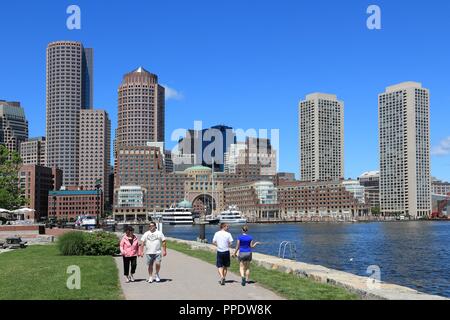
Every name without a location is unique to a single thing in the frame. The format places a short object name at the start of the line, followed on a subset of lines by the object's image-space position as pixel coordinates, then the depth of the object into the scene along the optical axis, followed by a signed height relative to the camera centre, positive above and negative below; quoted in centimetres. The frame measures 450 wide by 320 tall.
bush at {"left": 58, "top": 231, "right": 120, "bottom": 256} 3381 -296
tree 7206 +206
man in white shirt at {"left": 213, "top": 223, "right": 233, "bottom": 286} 2050 -192
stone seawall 1655 -298
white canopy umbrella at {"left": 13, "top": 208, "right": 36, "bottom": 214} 7079 -197
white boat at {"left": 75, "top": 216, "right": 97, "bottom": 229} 11256 -591
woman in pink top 2128 -206
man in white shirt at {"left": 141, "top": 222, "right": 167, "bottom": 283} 2136 -185
